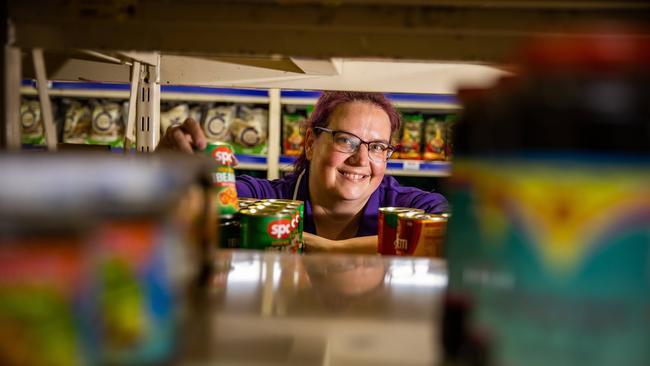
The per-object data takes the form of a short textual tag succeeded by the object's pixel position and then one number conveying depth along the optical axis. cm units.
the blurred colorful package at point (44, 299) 38
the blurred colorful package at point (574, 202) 41
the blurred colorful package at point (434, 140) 345
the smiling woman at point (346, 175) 248
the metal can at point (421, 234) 116
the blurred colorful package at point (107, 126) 344
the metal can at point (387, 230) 128
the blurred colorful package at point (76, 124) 350
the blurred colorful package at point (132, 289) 47
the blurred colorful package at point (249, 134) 354
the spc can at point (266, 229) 111
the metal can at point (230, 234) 117
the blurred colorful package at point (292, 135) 351
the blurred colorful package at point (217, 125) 356
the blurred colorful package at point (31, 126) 326
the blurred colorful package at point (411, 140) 346
